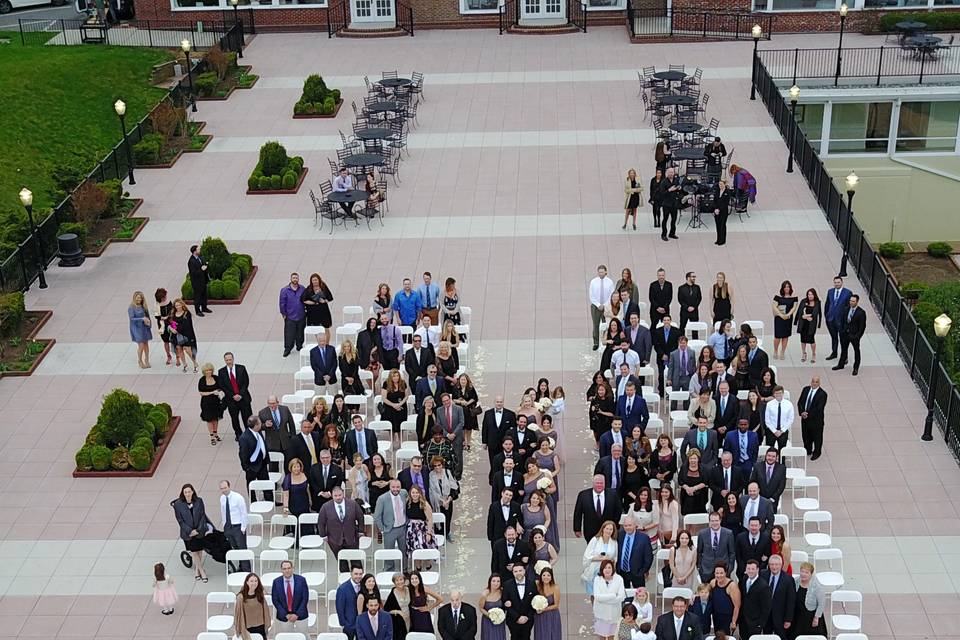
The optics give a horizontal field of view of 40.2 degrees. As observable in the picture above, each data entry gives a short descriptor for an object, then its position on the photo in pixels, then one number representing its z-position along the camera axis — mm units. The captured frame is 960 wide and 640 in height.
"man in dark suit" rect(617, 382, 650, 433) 19375
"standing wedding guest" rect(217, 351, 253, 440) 20938
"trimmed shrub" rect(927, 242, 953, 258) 36625
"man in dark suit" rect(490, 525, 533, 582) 15789
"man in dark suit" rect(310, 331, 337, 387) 21531
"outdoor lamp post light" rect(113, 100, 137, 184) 31797
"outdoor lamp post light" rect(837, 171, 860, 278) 25438
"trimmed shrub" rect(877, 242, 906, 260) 35750
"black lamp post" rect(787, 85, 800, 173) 32344
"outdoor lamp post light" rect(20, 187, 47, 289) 26688
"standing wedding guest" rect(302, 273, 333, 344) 23672
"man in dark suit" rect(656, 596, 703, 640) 14664
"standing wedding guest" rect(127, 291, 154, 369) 23312
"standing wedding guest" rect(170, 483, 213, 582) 17438
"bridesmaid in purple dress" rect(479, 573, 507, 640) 15000
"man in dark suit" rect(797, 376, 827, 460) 19719
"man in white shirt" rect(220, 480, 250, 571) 17469
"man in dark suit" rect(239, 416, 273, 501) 18891
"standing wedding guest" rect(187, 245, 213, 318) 25328
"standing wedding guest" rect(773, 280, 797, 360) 22520
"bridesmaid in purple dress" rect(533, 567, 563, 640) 15094
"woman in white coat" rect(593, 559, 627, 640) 15273
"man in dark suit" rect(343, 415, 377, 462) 18531
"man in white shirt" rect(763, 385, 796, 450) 19328
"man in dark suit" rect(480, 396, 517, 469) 18734
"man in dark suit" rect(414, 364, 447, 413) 19844
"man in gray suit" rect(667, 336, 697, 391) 20750
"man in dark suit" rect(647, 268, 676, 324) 23062
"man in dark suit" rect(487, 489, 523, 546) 16578
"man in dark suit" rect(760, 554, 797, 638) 15281
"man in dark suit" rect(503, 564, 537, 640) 15156
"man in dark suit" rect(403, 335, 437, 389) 20938
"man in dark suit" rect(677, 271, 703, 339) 23031
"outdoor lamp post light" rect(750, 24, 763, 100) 37812
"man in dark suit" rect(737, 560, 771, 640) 15344
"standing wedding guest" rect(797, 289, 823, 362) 22484
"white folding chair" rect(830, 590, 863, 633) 15914
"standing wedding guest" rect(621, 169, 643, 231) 28438
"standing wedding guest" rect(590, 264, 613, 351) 23031
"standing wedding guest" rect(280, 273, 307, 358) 23469
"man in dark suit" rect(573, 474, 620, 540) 17094
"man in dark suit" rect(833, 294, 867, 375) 22188
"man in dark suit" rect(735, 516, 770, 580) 16172
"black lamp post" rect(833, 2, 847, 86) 38062
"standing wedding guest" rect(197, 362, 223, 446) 20906
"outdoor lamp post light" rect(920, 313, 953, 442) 19828
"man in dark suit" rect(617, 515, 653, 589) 16094
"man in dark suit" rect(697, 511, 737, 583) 16016
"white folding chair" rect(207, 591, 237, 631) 16000
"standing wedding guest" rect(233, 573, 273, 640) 15500
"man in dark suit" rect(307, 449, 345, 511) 17922
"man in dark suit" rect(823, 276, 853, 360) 22531
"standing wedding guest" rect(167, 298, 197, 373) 22891
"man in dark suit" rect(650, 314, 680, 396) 21750
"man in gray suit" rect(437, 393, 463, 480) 18859
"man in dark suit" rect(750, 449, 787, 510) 17594
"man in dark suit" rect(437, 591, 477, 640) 15070
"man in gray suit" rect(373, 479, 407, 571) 16984
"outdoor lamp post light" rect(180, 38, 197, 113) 38200
